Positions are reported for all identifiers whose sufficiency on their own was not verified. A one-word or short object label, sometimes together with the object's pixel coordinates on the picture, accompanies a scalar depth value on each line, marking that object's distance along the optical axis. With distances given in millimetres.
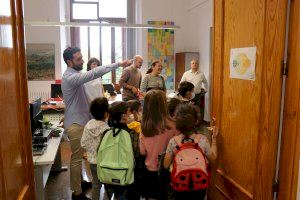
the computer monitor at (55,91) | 5445
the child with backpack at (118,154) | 2246
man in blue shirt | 2912
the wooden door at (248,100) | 1619
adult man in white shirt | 6336
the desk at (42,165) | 2367
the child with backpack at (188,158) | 1995
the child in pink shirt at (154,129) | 2275
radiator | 7031
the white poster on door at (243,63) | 1786
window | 7418
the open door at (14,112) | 1136
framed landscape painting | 6886
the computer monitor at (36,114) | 2594
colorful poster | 7445
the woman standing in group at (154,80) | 4922
